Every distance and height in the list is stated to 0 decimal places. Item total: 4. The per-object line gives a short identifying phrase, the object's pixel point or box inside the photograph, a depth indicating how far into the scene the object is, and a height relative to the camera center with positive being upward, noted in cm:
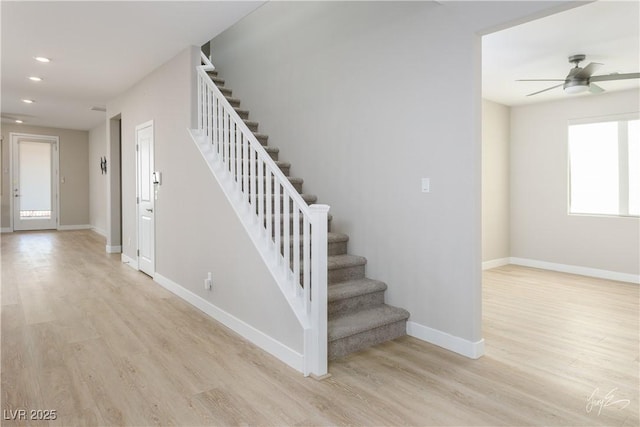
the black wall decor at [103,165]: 909 +97
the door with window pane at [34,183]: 957 +60
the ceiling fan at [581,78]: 403 +133
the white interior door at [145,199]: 512 +9
